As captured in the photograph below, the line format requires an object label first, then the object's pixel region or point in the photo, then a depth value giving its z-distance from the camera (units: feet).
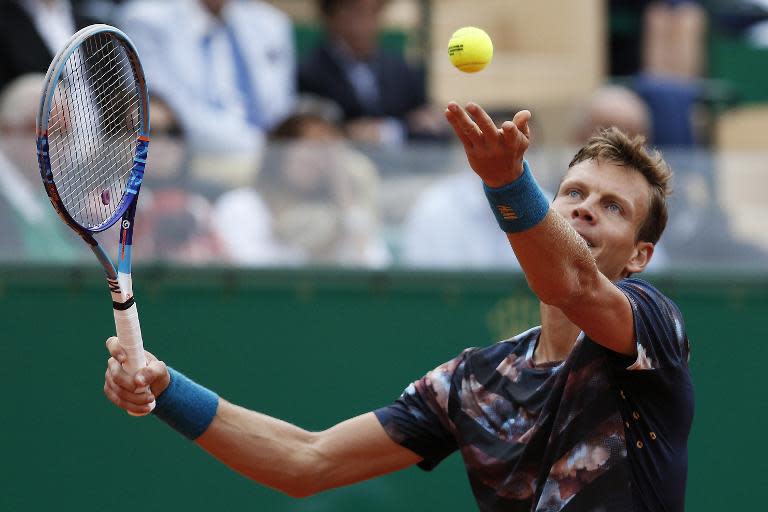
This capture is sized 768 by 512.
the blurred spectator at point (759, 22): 71.05
